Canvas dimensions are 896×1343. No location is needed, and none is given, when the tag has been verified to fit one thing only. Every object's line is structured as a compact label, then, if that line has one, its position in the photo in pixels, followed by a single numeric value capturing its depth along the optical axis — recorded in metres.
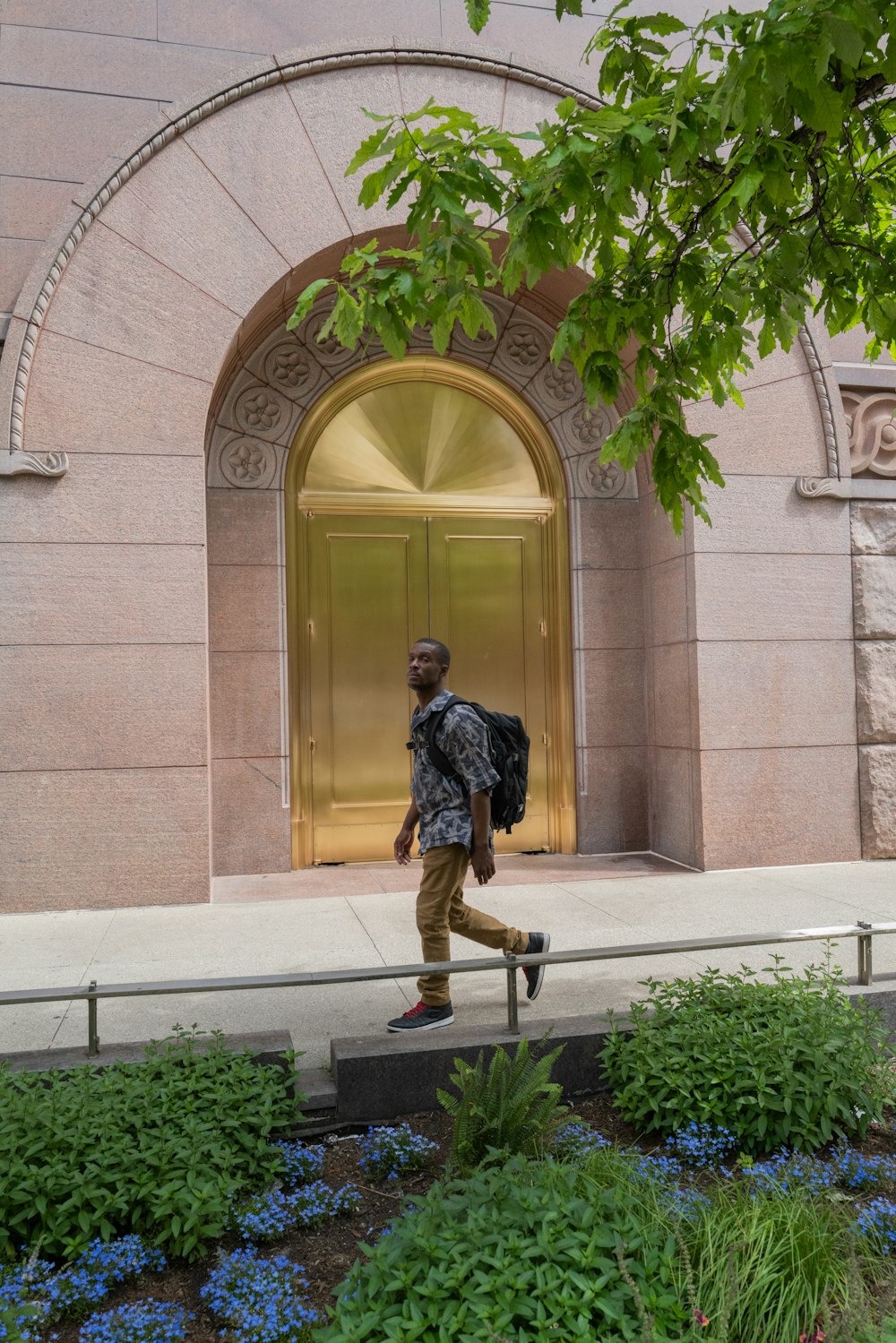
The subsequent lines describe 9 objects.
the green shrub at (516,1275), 2.62
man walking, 4.74
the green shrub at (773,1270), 2.73
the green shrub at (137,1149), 3.26
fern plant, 3.58
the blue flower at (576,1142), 3.66
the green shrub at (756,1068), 3.86
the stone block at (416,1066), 4.13
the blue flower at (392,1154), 3.77
